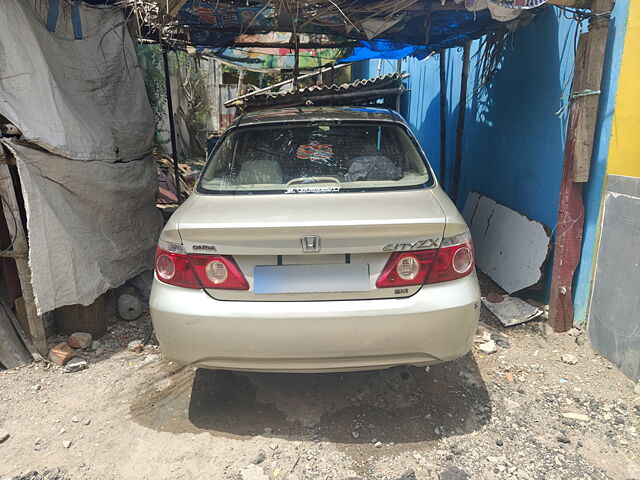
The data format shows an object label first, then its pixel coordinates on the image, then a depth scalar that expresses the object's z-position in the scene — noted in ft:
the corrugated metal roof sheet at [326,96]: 22.07
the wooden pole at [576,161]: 10.51
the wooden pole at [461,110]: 19.47
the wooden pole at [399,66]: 31.82
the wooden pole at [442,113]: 20.71
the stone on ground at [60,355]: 10.73
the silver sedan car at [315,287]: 7.18
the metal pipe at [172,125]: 19.02
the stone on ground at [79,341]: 11.35
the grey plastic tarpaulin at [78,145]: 10.32
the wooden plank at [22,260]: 10.07
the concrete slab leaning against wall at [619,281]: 9.49
